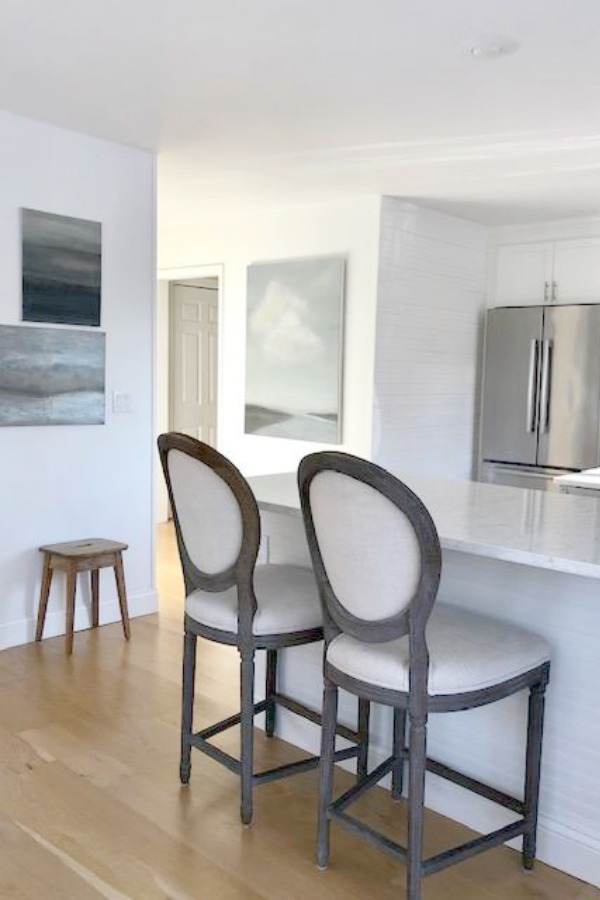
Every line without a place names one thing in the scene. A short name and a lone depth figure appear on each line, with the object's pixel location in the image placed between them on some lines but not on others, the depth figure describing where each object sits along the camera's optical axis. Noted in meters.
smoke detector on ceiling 2.72
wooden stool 3.83
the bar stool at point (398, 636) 1.90
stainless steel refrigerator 5.32
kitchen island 2.13
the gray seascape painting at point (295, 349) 5.35
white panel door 7.20
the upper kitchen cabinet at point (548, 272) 5.55
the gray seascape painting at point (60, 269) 3.89
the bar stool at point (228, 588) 2.34
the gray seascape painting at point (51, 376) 3.85
